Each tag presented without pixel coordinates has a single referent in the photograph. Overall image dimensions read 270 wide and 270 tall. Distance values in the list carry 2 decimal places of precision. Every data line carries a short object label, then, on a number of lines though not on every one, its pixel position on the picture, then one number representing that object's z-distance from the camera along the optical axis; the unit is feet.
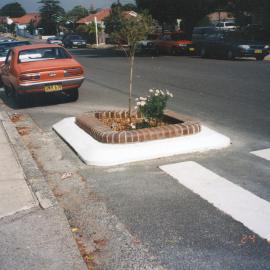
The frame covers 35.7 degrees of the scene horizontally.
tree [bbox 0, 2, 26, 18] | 569.23
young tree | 24.26
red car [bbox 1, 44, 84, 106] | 34.37
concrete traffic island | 19.59
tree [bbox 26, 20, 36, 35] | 369.89
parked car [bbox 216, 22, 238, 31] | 161.33
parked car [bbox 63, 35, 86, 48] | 163.32
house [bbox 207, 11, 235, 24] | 228.92
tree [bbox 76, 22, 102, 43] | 188.24
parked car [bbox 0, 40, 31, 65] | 51.38
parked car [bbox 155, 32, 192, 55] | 94.94
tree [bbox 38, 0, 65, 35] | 342.23
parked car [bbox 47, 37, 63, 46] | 163.39
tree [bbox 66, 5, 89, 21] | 362.94
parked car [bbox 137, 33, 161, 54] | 103.75
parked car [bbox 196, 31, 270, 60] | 75.20
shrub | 22.21
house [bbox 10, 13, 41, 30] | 451.94
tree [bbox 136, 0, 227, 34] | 103.96
